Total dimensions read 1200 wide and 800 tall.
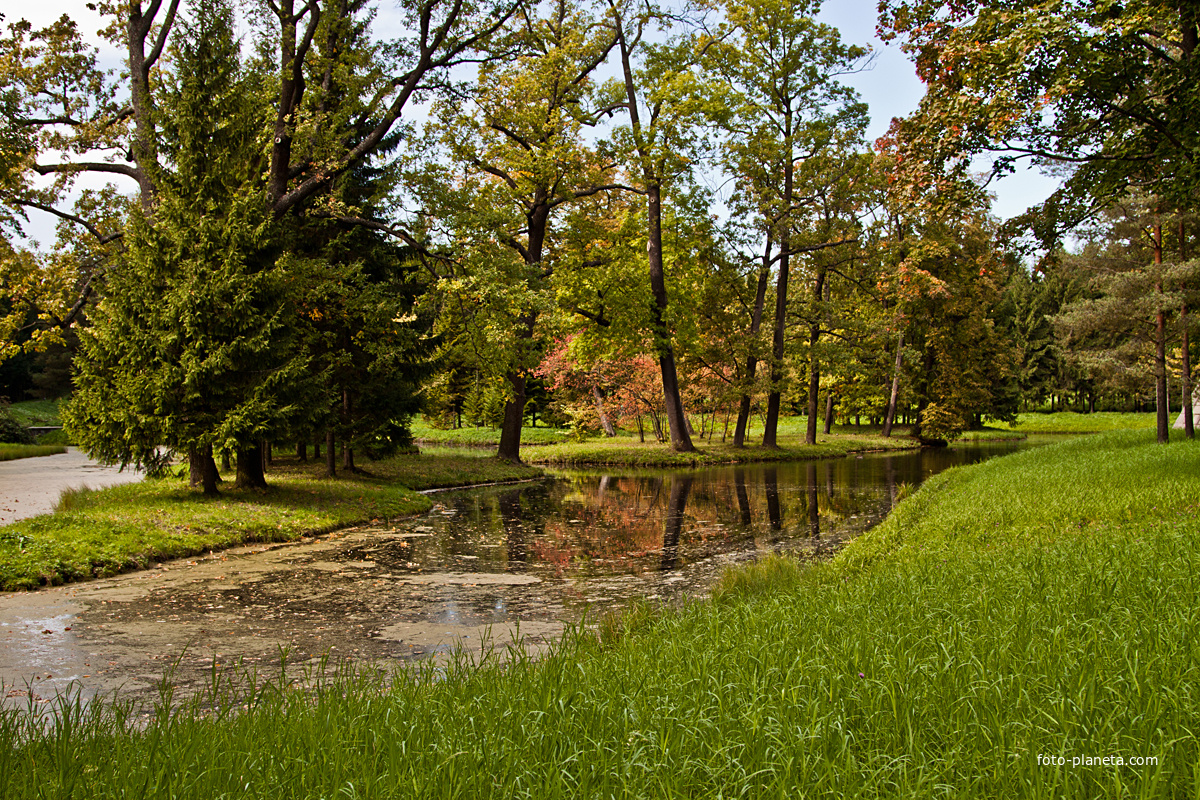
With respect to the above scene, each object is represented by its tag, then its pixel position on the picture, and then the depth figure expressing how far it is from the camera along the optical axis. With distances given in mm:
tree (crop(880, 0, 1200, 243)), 9297
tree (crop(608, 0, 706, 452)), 24281
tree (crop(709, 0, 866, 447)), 27234
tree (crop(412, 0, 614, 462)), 18844
